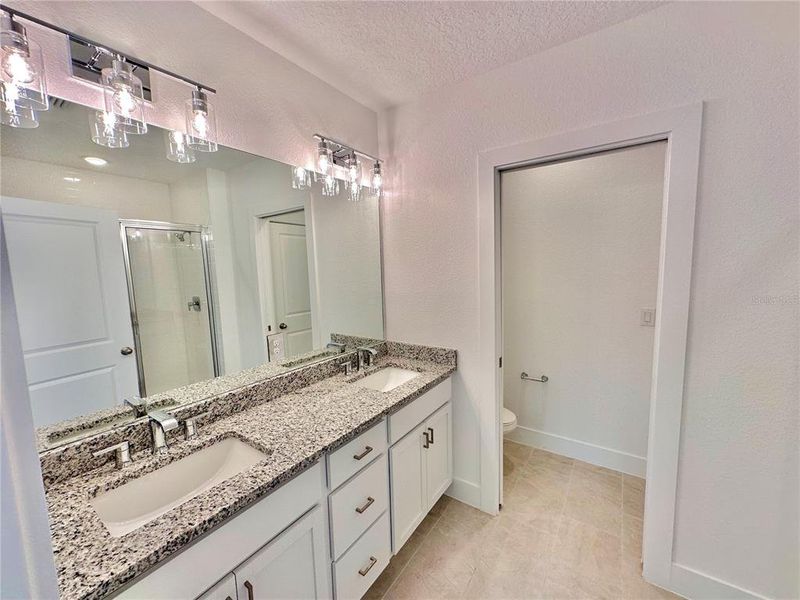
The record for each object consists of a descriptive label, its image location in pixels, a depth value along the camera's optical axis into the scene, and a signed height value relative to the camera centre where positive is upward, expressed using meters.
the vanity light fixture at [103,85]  0.86 +0.57
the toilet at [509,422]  2.33 -1.10
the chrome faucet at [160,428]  1.12 -0.52
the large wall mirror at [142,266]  0.96 +0.03
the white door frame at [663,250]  1.31 +0.06
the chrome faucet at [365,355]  1.99 -0.52
